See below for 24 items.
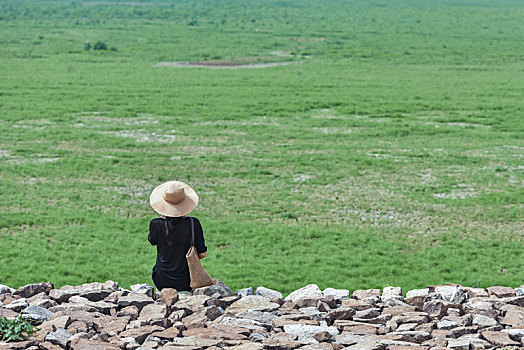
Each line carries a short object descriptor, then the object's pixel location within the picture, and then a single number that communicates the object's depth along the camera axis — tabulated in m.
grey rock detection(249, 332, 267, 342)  10.90
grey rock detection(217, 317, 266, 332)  11.34
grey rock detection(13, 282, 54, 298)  13.00
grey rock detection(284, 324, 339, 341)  11.19
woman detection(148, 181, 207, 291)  12.62
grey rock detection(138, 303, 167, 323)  11.60
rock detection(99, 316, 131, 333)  11.13
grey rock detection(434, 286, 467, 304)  13.11
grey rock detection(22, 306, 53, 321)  11.53
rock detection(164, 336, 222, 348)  10.50
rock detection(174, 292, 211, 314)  12.11
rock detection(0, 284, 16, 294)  13.43
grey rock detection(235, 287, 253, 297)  13.60
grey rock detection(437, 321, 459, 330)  11.64
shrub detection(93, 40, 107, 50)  75.06
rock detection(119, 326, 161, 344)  10.76
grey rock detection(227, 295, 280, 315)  12.25
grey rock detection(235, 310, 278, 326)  11.80
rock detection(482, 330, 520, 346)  11.04
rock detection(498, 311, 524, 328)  11.98
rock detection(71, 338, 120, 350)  10.21
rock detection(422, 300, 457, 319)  12.36
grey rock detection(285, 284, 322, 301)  13.36
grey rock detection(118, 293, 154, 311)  12.22
